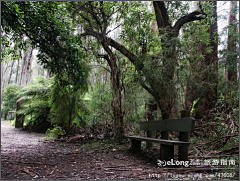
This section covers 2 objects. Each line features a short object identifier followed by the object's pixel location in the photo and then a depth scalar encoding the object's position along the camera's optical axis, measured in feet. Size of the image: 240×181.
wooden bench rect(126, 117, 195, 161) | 11.24
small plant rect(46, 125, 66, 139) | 25.20
